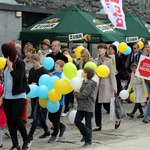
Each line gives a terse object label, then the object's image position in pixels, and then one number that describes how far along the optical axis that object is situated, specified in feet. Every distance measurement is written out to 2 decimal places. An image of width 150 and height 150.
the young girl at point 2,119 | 55.13
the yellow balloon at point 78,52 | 79.99
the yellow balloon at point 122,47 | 91.90
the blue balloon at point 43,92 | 54.76
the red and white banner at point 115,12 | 89.49
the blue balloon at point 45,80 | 56.08
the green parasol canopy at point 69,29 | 90.71
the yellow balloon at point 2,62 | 54.17
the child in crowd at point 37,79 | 57.67
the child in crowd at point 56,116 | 57.58
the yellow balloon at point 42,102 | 56.13
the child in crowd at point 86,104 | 53.81
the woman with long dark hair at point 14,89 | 49.77
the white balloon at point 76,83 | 52.86
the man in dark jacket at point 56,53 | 66.90
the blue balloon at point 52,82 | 55.39
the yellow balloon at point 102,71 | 60.72
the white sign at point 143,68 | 74.53
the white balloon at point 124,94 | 75.31
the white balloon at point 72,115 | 56.57
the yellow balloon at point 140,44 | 101.80
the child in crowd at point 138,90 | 79.35
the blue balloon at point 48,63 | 63.17
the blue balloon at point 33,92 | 55.36
